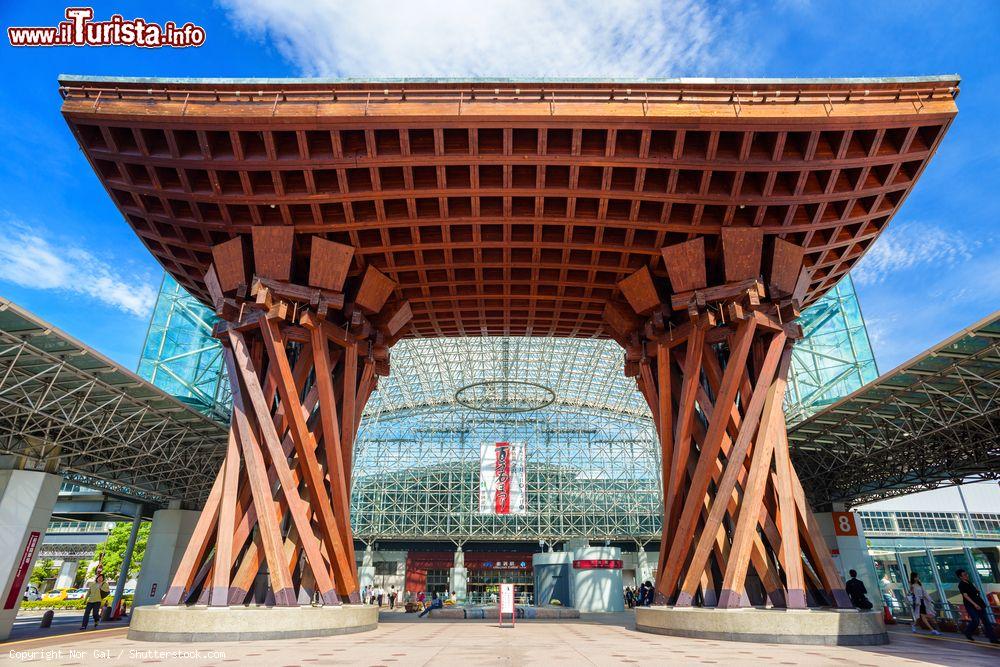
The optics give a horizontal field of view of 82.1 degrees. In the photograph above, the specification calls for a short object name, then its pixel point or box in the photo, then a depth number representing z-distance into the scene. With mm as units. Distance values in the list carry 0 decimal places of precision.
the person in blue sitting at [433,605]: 26061
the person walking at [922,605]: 15194
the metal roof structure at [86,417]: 15031
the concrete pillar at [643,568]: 55344
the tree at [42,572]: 58938
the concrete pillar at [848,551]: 30406
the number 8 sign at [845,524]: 31742
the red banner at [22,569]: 15883
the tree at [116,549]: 50969
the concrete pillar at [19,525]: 15836
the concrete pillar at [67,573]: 65812
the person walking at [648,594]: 22938
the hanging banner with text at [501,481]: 48875
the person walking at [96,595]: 18141
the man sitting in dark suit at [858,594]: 14555
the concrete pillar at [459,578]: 54859
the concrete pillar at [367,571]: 53719
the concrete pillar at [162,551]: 27750
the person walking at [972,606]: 11914
